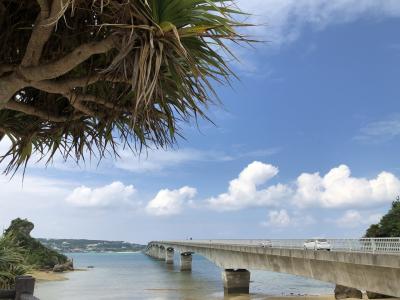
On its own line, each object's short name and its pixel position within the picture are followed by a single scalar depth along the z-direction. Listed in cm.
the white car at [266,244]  3259
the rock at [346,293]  3273
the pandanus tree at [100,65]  492
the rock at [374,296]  3183
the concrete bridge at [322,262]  1710
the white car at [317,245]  2353
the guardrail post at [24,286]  736
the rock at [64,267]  6984
